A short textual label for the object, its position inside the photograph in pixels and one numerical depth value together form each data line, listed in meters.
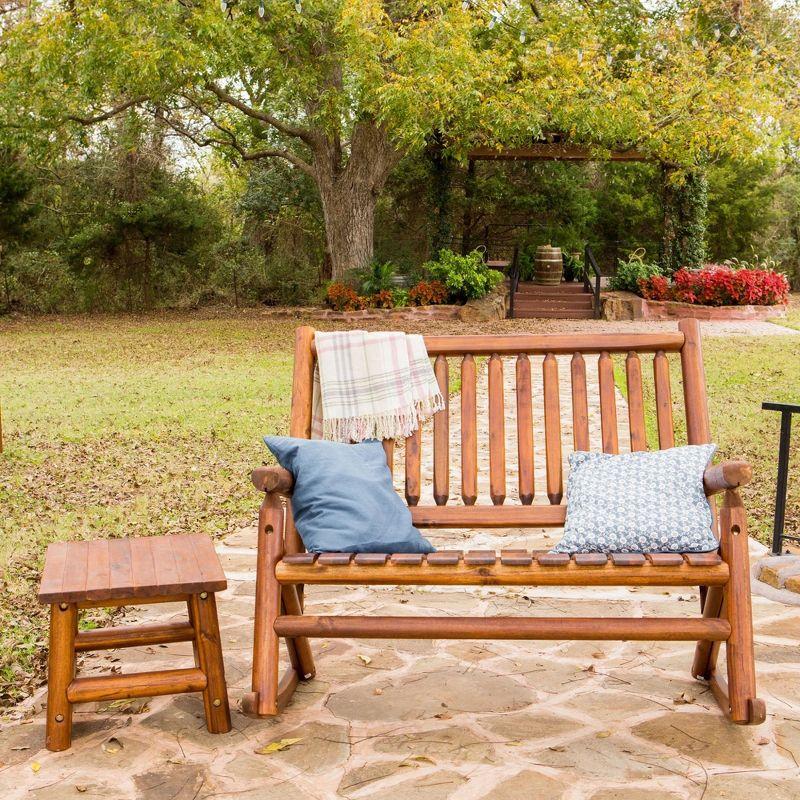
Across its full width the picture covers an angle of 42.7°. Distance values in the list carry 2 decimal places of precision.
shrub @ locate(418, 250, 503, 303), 17.66
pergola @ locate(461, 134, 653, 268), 18.50
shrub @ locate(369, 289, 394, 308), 17.39
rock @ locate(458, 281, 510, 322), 16.89
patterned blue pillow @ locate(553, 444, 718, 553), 3.05
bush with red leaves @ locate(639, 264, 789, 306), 17.83
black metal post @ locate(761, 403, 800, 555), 4.26
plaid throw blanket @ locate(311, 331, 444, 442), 3.66
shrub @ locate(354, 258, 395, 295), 17.67
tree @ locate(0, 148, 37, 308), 18.27
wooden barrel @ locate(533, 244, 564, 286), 20.73
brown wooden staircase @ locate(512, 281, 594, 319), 18.59
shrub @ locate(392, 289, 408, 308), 17.23
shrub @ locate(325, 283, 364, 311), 17.44
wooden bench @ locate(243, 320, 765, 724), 2.83
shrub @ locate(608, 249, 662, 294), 19.71
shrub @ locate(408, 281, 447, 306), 17.38
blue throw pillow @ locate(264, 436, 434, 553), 3.09
